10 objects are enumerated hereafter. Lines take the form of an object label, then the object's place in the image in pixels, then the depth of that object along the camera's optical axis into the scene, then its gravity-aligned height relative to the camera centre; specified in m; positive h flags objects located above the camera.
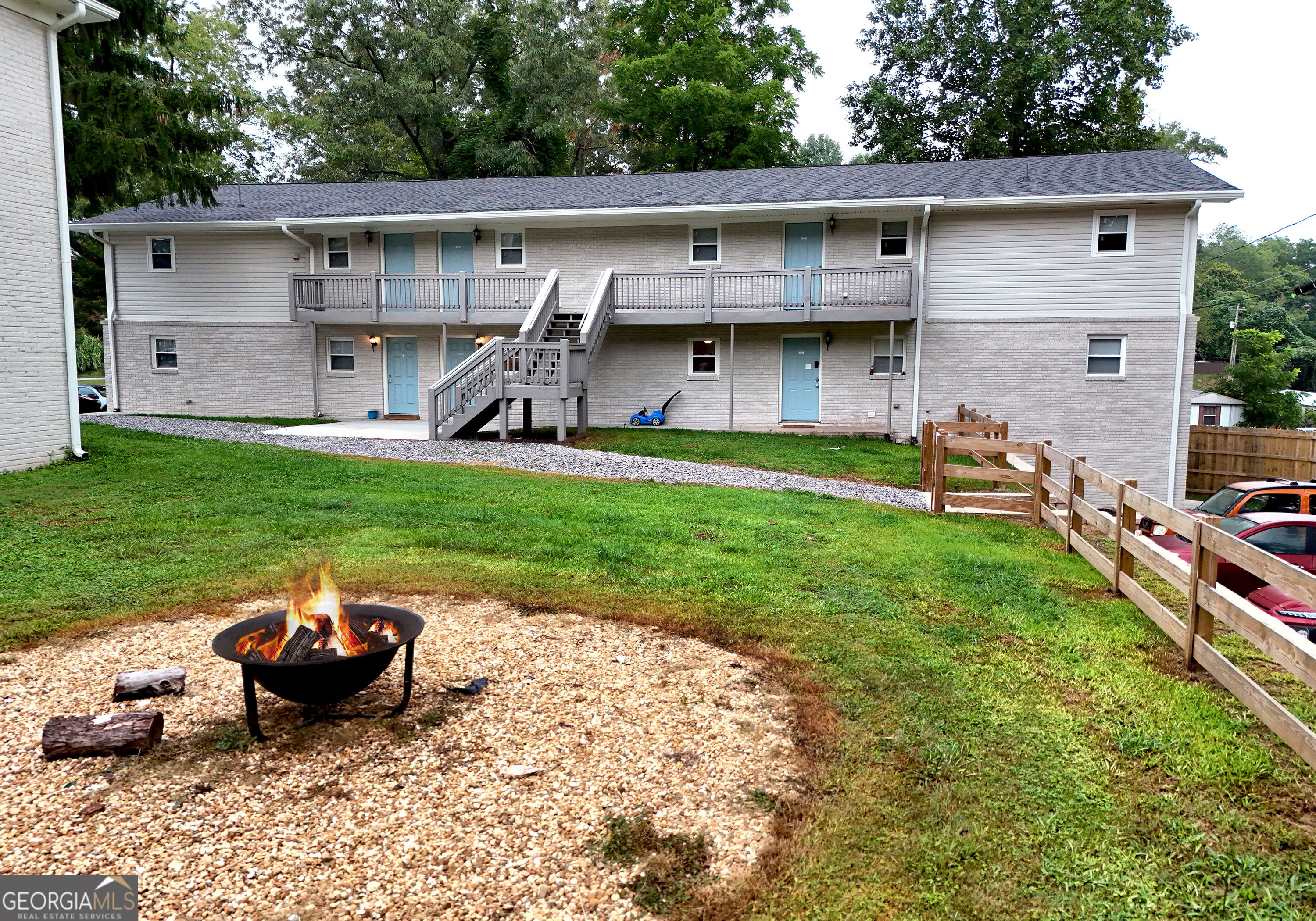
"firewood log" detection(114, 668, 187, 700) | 4.57 -1.65
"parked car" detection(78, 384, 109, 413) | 25.46 -0.54
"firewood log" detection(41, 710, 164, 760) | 3.88 -1.65
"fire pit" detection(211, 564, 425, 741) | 3.91 -1.28
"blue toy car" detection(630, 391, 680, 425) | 20.23 -0.65
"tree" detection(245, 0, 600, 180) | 33.25 +12.63
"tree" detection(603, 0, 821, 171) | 32.78 +12.53
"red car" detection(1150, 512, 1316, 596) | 8.72 -1.47
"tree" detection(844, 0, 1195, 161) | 31.61 +12.60
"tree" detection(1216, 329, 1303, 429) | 30.62 +0.47
